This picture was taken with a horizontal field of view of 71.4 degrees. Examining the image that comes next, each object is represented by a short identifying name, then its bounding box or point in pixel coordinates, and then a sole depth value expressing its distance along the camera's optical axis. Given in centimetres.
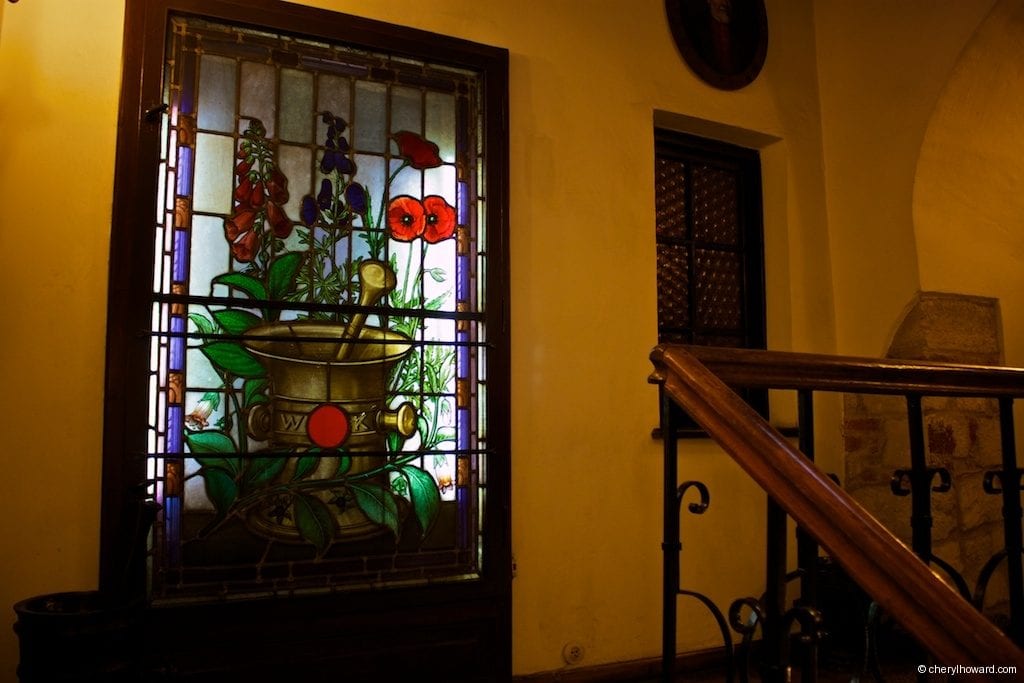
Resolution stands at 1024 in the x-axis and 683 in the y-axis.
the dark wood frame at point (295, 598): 191
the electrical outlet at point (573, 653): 241
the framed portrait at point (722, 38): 291
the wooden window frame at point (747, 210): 303
